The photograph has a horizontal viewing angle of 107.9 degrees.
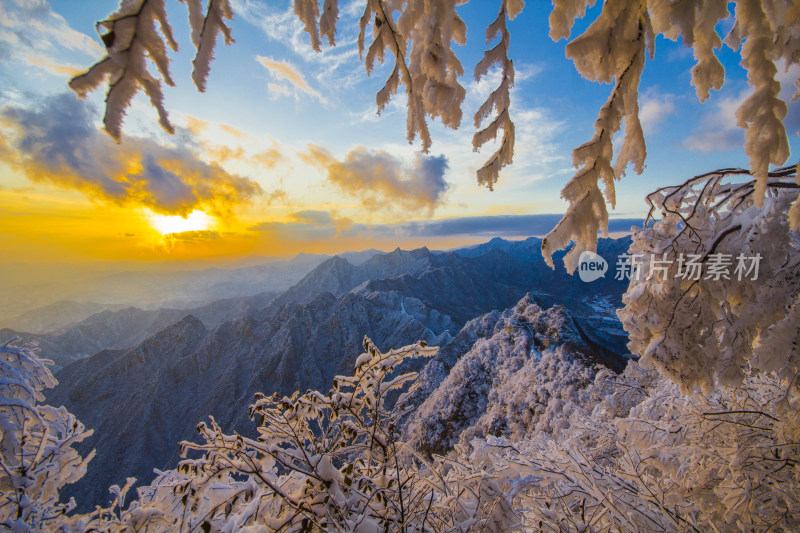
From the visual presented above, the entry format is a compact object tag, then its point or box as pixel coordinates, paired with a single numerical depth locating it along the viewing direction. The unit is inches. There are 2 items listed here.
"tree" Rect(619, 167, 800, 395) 107.9
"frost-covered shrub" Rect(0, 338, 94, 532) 120.6
